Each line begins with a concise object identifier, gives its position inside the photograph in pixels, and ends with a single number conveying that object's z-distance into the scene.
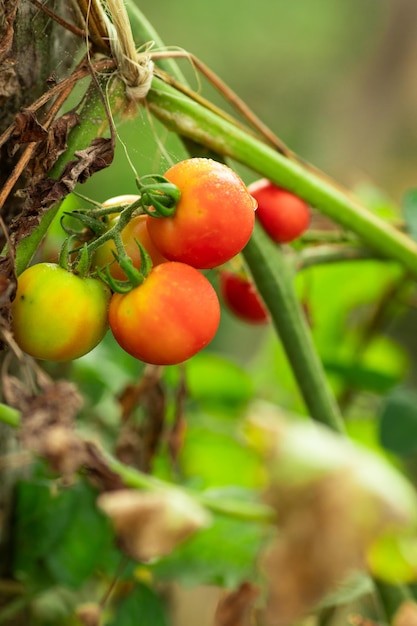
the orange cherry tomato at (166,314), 0.61
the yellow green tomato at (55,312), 0.61
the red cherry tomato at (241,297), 0.77
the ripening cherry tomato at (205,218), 0.61
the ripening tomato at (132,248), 0.63
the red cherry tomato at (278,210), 0.71
